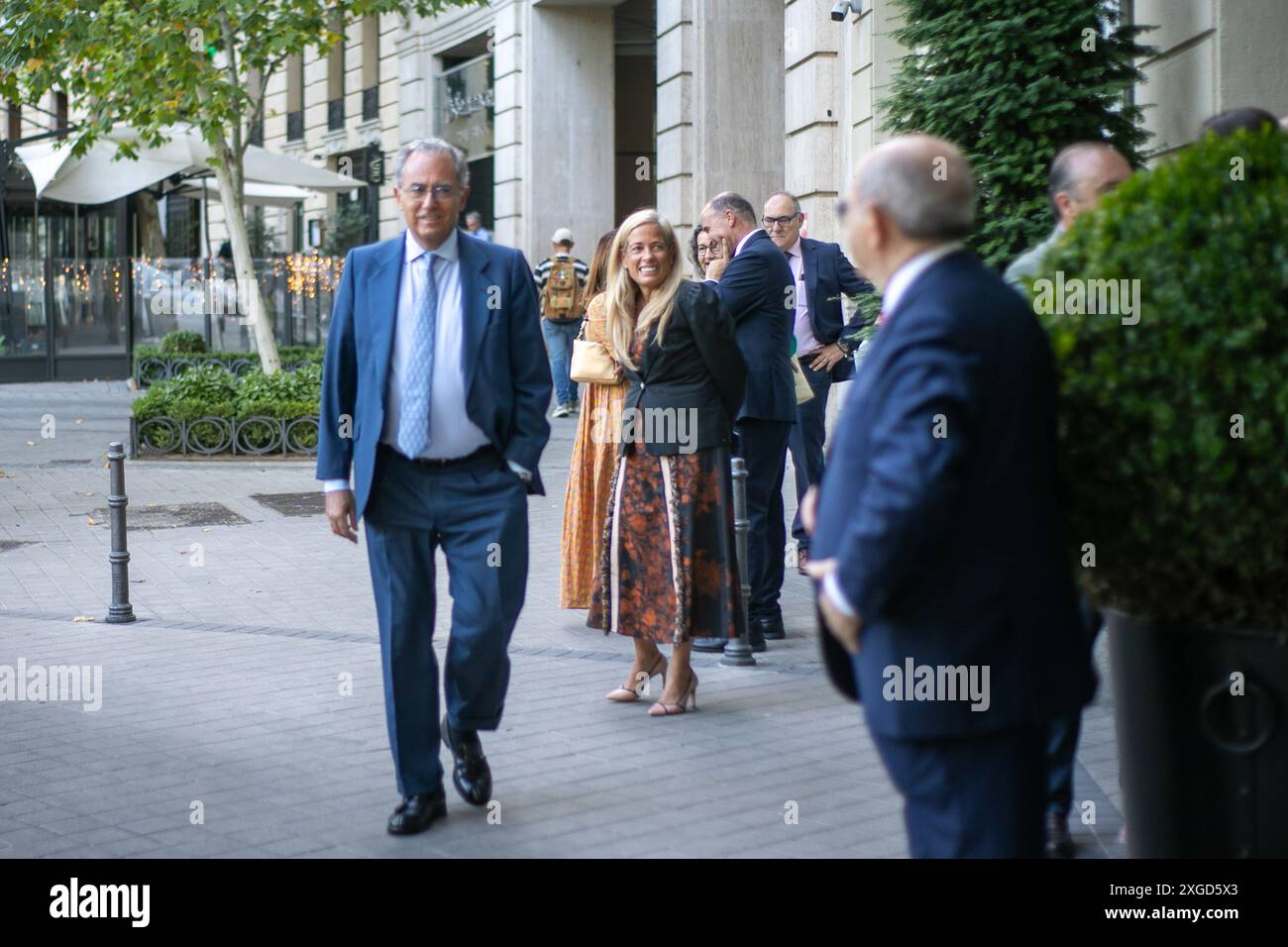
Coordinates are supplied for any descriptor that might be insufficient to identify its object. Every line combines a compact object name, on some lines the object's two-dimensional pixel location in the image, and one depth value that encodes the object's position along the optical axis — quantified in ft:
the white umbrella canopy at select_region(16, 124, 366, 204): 74.54
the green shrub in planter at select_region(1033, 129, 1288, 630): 11.62
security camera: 45.98
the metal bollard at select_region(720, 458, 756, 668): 25.70
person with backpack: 68.39
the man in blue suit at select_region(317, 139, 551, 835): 17.63
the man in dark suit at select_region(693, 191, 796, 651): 26.89
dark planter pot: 12.25
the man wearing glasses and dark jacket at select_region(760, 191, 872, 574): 32.91
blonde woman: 22.75
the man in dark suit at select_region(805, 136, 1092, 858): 10.46
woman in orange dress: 25.68
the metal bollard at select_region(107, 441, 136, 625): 29.63
